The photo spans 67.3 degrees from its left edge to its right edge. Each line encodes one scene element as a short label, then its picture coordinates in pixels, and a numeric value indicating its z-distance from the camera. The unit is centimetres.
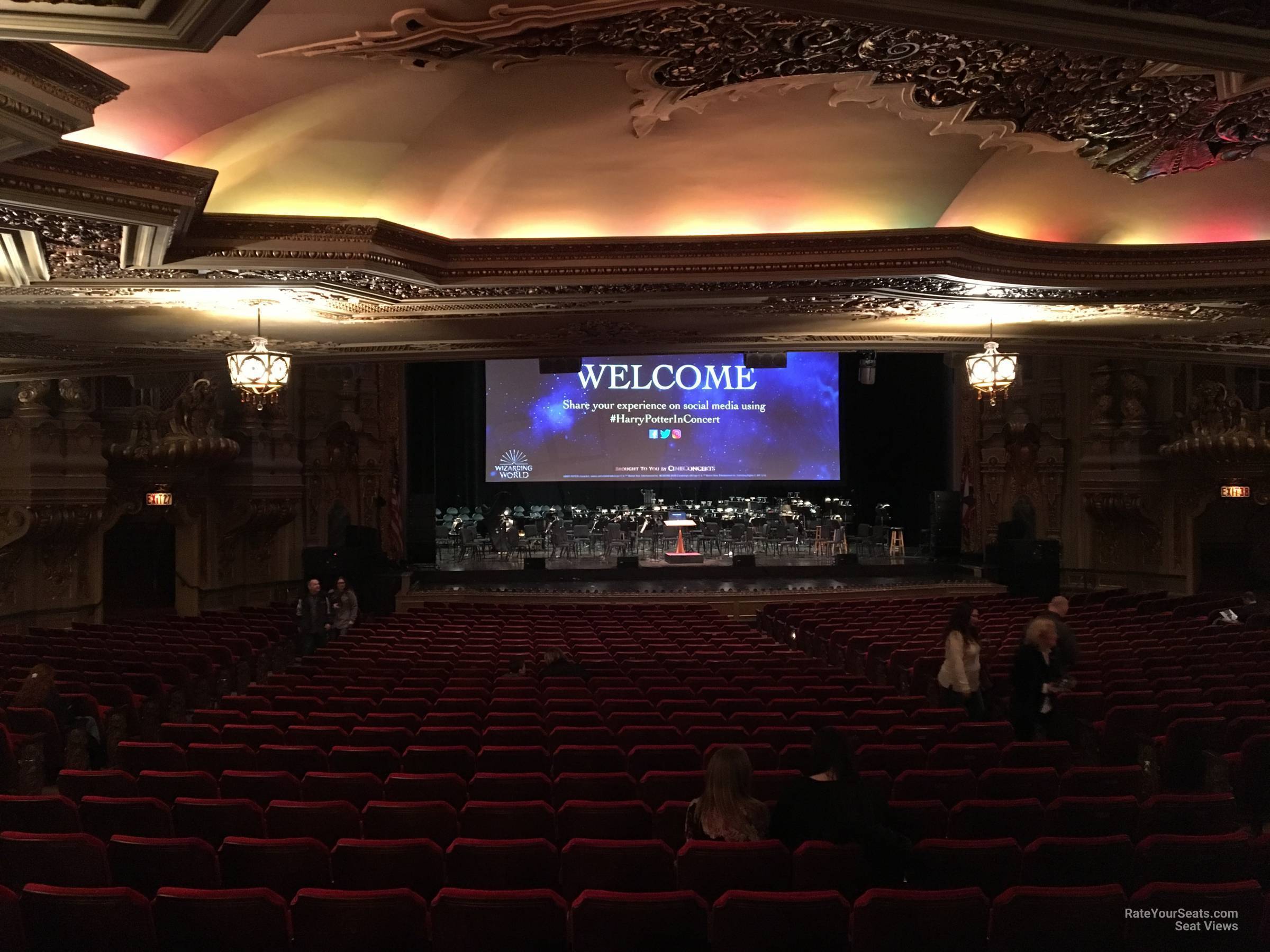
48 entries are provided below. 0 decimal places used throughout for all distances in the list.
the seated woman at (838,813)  367
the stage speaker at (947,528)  2048
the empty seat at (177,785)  484
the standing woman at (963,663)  712
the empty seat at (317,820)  437
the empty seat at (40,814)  441
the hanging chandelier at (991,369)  960
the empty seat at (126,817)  439
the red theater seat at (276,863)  384
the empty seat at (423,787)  484
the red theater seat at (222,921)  322
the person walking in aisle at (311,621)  1088
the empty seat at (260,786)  487
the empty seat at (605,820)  434
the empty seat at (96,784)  491
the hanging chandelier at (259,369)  859
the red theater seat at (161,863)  382
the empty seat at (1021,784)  486
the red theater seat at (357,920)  321
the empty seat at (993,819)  429
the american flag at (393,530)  2070
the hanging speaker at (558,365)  1719
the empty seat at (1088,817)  432
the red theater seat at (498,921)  320
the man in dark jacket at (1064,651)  680
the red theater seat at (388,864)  380
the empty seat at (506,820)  436
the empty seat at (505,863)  383
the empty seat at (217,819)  439
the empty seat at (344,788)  487
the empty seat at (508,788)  483
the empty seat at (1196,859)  381
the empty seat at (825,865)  364
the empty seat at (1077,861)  379
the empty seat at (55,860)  384
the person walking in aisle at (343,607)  1170
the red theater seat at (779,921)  312
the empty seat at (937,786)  478
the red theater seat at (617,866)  372
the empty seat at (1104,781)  489
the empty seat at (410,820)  435
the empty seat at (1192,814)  437
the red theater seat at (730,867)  363
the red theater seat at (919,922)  313
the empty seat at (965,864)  374
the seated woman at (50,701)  686
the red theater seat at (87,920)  324
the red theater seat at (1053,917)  317
